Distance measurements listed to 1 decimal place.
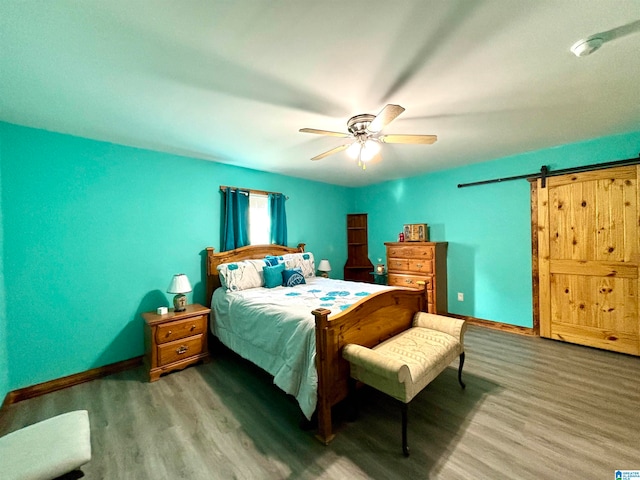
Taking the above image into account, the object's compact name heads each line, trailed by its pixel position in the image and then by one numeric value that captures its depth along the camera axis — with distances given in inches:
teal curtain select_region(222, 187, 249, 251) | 135.9
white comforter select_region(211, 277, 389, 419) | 71.2
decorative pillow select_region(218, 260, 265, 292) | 119.8
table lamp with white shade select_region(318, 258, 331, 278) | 170.2
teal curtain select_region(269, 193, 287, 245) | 155.5
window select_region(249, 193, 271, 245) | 149.6
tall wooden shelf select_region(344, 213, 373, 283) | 205.8
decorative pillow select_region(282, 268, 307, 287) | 130.0
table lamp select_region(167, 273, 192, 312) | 107.0
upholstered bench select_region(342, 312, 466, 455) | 60.3
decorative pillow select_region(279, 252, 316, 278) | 144.3
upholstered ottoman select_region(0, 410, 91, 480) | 39.1
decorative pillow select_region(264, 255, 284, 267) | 136.5
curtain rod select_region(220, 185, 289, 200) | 135.3
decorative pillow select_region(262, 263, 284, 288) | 127.8
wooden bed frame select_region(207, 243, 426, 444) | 66.0
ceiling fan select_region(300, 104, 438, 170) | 66.6
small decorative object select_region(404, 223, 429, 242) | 162.1
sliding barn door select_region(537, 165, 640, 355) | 106.5
